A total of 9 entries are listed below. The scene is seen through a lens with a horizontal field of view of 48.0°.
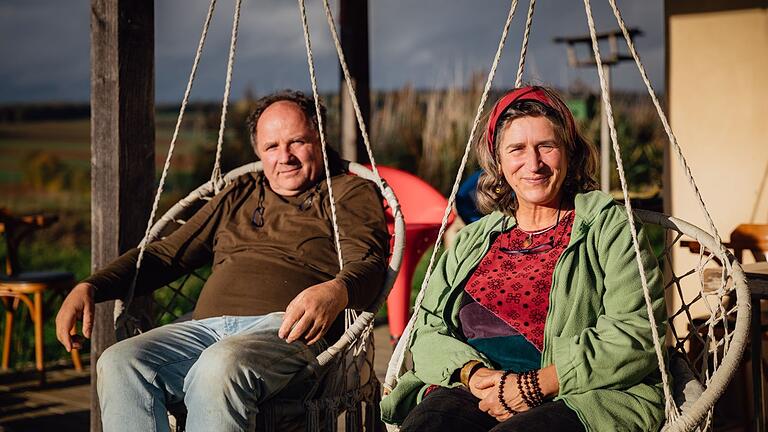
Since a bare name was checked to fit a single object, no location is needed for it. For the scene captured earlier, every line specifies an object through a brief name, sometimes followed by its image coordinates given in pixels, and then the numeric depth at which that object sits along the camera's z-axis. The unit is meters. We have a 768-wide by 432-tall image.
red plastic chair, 3.83
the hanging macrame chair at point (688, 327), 1.82
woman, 1.89
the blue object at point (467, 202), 4.05
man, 2.18
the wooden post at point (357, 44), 4.39
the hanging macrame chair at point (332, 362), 2.26
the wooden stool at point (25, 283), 4.30
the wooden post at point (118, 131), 2.86
